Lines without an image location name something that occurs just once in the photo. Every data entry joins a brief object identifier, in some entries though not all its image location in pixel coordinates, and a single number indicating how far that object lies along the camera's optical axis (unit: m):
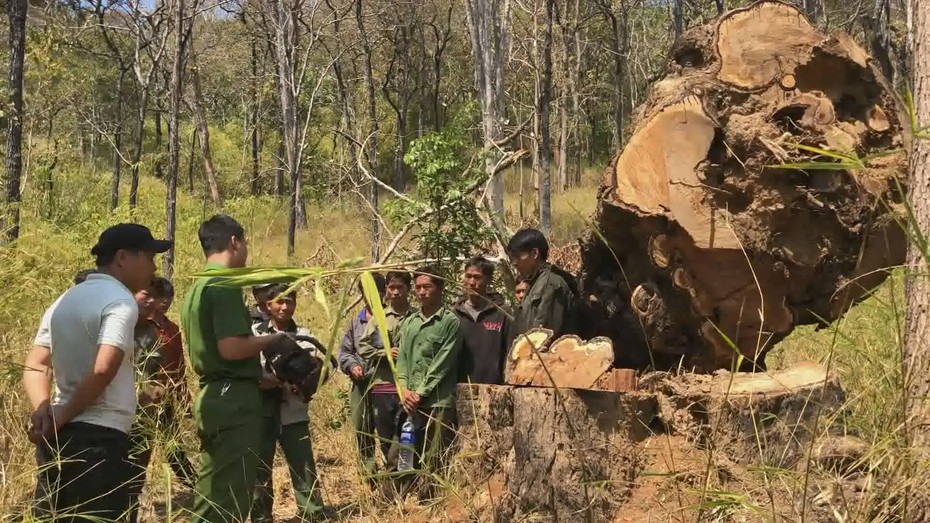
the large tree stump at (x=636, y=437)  3.10
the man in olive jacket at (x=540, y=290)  4.22
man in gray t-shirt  2.99
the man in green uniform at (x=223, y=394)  3.53
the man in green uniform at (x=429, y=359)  4.32
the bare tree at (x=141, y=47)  14.95
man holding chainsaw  4.11
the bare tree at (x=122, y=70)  17.53
